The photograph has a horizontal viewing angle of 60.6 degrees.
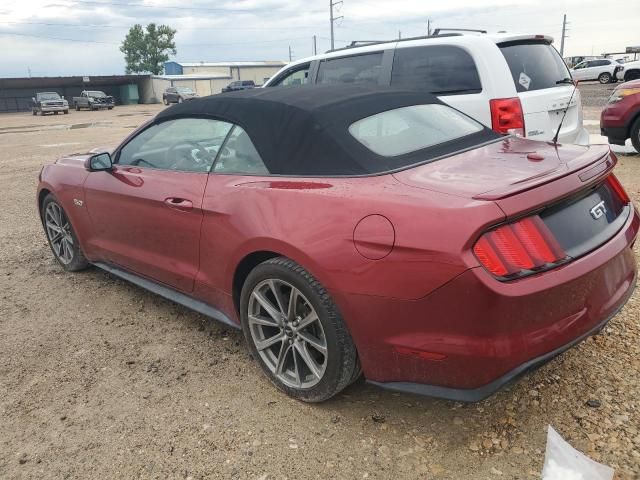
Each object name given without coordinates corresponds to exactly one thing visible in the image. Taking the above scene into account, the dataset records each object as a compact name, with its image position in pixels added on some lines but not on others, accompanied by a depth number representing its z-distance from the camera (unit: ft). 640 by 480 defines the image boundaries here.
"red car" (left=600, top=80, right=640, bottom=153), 26.48
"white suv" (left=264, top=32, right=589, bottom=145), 16.72
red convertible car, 6.73
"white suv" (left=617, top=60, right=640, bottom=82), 96.86
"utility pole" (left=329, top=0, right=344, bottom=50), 182.60
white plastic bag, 6.86
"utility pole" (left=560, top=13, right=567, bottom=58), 250.88
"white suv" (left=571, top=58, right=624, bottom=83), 116.47
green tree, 287.69
